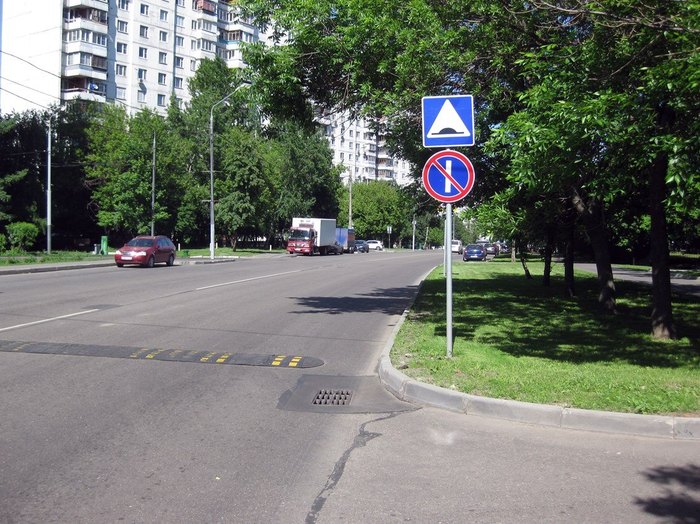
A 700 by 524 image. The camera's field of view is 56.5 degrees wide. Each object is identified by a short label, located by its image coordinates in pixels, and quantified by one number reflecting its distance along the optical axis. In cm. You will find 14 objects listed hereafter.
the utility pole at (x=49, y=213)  3953
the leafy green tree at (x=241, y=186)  5991
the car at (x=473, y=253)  5388
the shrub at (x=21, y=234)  4291
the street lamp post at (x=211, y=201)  4076
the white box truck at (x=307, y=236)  5778
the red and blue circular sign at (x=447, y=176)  859
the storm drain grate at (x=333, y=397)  694
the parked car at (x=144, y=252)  3139
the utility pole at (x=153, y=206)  4562
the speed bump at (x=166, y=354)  887
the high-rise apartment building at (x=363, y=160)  11412
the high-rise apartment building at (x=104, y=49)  6581
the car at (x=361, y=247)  7625
